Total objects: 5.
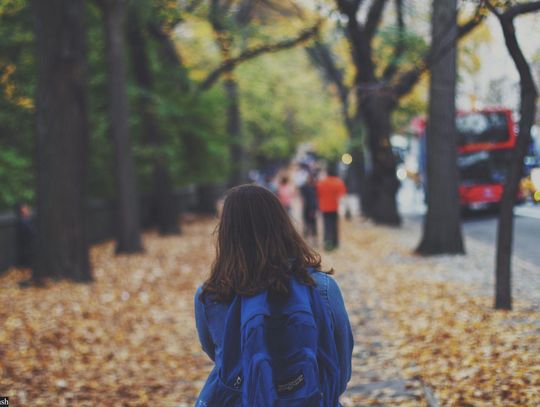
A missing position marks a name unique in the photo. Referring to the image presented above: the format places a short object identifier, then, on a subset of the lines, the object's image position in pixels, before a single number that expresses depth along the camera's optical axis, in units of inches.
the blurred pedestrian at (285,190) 853.1
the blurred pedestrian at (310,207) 743.1
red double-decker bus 990.4
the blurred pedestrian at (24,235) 620.1
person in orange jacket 663.8
